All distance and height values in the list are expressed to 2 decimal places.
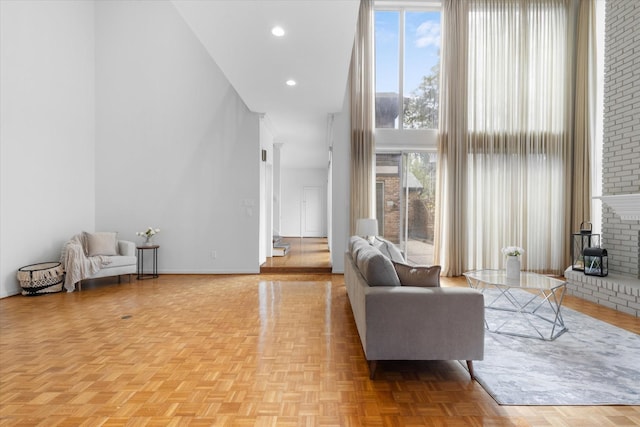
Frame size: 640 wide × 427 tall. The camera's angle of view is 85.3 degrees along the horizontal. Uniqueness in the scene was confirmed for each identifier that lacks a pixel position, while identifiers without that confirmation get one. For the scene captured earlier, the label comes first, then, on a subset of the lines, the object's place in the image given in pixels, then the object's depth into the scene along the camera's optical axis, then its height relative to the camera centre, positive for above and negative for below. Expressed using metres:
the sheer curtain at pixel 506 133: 6.46 +1.45
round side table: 6.16 -0.96
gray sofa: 2.43 -0.81
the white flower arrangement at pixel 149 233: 6.14 -0.40
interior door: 13.38 -0.02
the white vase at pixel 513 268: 3.77 -0.62
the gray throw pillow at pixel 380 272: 2.65 -0.47
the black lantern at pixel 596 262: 4.74 -0.71
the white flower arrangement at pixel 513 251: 3.87 -0.45
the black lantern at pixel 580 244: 5.09 -0.55
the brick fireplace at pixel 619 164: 4.51 +0.65
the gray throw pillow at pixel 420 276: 2.62 -0.50
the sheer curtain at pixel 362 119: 6.42 +1.70
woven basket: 4.80 -0.95
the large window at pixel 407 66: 6.71 +2.81
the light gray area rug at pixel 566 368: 2.21 -1.18
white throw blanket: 5.16 -0.81
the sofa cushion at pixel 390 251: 3.61 -0.44
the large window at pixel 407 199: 6.70 +0.22
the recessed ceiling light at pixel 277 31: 3.57 +1.87
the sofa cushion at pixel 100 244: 5.67 -0.55
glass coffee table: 3.39 -1.17
